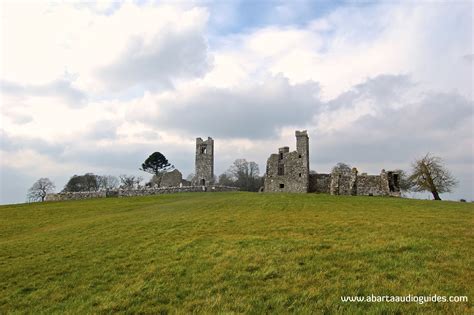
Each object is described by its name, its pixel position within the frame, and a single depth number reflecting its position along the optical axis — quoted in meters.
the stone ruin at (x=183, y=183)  46.12
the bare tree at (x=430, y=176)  44.97
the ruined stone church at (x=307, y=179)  41.66
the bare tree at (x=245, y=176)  78.69
